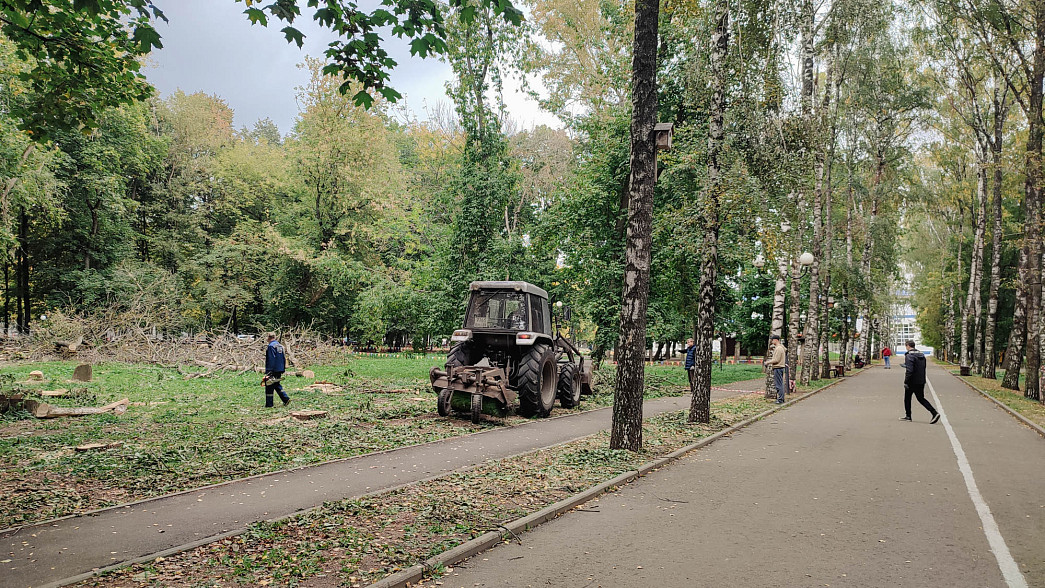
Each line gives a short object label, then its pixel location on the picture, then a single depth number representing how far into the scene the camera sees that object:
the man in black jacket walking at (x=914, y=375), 14.08
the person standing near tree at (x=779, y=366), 18.14
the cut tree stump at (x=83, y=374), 16.94
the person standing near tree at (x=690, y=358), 20.53
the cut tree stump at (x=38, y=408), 11.20
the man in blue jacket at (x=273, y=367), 13.17
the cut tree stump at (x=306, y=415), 11.84
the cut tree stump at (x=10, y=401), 11.17
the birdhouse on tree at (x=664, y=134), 9.41
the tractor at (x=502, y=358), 11.85
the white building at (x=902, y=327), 69.38
